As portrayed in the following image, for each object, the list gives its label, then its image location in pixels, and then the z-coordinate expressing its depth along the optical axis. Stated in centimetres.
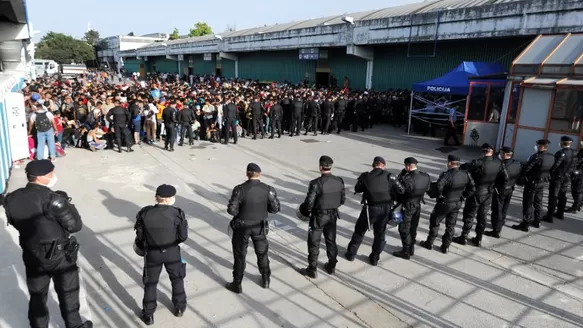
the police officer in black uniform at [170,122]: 1198
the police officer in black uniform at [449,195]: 582
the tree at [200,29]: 8325
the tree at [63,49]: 8194
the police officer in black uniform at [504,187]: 648
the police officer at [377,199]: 537
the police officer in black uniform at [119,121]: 1150
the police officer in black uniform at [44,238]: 359
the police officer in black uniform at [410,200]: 556
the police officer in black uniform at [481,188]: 617
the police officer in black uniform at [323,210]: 504
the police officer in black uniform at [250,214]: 466
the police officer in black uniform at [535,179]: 688
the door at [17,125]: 912
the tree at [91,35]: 12312
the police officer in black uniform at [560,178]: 712
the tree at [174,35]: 8710
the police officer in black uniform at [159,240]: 402
